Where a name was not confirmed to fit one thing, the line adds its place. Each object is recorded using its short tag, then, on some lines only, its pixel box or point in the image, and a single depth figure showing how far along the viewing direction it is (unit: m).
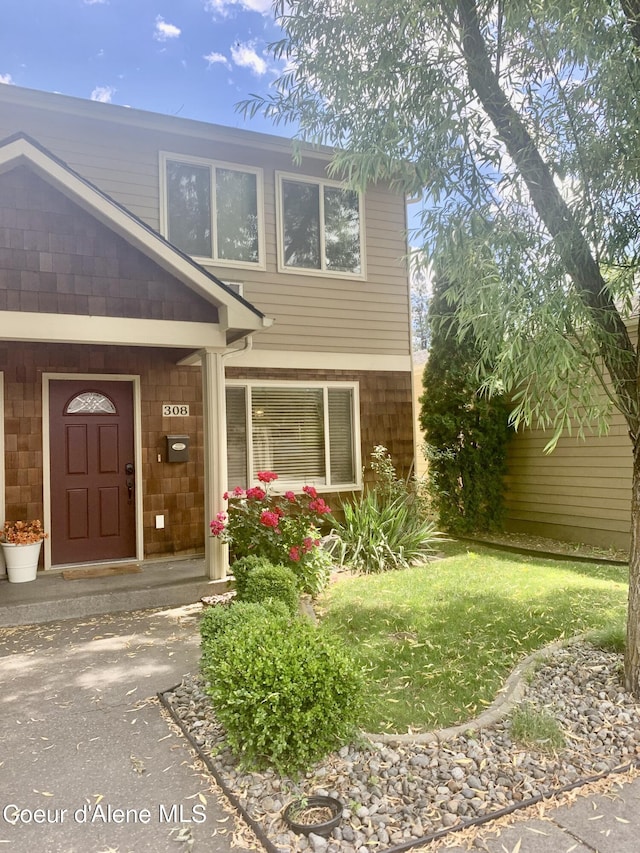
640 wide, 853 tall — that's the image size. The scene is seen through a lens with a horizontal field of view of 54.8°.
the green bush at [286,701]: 2.76
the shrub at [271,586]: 4.93
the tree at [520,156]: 3.64
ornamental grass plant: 7.55
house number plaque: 7.75
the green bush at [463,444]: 9.60
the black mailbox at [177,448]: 7.67
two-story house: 5.86
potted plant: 6.44
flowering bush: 5.97
